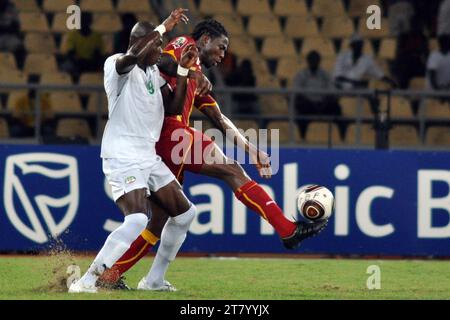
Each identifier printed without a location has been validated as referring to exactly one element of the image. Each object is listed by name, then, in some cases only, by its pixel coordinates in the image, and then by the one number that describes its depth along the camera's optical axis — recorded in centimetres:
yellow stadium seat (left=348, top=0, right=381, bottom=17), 1780
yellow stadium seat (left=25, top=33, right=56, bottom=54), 1709
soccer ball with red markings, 958
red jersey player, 973
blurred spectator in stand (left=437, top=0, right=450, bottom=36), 1717
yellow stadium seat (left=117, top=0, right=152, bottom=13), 1741
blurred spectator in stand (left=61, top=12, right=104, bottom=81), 1634
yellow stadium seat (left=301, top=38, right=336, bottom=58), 1739
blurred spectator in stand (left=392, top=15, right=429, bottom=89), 1692
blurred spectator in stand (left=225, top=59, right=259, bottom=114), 1595
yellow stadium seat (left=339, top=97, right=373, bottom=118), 1581
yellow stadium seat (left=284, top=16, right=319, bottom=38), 1783
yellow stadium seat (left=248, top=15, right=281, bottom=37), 1784
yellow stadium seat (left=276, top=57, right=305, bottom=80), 1711
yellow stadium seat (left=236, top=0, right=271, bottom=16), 1802
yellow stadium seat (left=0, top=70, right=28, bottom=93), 1634
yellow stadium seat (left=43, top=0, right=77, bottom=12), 1745
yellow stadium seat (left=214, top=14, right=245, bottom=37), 1764
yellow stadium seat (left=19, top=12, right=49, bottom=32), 1730
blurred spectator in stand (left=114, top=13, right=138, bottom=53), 1620
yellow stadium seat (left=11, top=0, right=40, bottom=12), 1741
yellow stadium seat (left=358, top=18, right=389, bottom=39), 1764
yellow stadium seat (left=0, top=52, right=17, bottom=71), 1653
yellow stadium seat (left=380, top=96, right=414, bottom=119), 1578
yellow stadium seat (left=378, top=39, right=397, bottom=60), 1750
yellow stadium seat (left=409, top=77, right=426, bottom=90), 1688
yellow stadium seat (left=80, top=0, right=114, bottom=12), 1744
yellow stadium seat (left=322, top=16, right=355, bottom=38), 1777
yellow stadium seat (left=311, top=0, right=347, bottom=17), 1812
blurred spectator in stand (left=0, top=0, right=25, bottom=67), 1695
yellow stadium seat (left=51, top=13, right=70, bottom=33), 1728
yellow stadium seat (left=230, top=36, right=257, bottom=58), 1733
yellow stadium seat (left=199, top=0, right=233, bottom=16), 1786
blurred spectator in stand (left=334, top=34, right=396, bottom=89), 1631
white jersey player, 899
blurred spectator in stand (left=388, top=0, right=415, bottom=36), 1761
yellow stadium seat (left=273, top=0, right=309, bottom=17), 1806
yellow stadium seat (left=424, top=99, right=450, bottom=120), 1555
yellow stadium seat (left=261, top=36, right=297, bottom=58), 1750
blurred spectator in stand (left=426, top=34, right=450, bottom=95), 1627
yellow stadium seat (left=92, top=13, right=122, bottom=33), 1709
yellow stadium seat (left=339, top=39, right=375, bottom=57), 1708
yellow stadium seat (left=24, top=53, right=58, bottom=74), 1680
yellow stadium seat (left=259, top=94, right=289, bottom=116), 1520
